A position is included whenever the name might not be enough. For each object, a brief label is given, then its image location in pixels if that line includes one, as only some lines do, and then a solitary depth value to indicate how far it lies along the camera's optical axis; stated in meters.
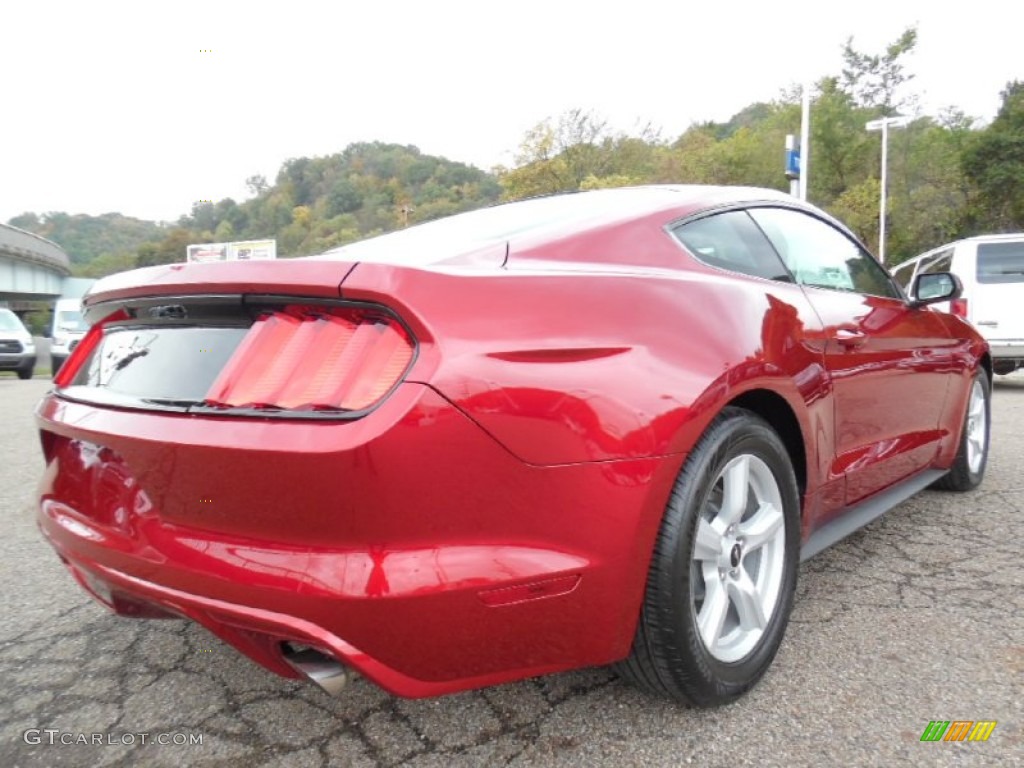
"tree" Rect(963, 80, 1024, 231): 29.31
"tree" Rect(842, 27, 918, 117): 35.94
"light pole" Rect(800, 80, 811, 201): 15.80
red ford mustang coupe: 1.39
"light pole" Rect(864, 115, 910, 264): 26.66
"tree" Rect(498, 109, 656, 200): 40.59
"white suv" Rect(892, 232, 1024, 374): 9.30
